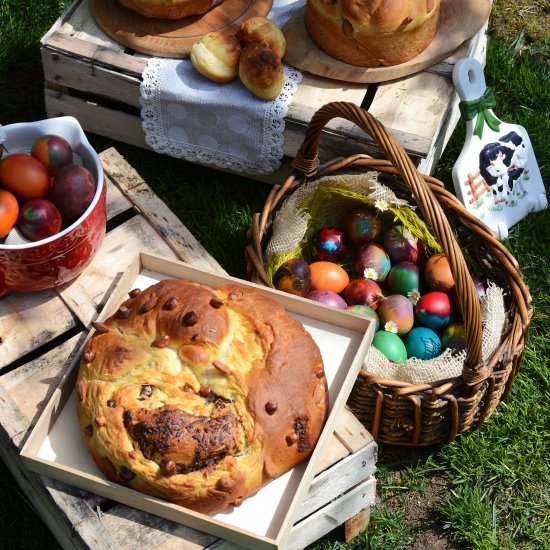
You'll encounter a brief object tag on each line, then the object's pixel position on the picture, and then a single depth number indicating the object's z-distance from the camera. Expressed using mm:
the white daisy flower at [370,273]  2941
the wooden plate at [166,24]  3109
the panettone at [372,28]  2828
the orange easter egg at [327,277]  2883
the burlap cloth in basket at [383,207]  2529
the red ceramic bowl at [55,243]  2146
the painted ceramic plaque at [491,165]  3053
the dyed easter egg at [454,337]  2758
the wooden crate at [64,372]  1996
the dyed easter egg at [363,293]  2877
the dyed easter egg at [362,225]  2994
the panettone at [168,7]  3037
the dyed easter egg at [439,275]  2902
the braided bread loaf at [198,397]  1858
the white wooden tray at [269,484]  1904
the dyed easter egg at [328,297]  2771
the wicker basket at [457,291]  2180
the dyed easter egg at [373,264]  2951
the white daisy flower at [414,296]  2912
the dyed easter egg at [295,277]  2791
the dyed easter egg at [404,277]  2922
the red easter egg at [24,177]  2180
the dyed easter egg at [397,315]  2805
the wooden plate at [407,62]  3037
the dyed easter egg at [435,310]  2844
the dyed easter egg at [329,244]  2994
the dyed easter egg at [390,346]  2678
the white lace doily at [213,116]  3025
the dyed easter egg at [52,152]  2252
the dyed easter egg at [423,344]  2770
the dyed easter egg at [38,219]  2125
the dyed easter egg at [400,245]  3016
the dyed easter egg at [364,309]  2773
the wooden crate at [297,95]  2982
